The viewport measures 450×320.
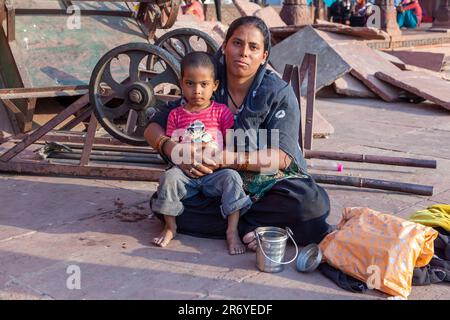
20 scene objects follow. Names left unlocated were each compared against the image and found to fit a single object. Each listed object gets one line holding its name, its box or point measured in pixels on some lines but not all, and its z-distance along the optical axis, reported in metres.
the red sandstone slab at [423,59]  9.47
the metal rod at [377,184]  3.95
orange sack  2.55
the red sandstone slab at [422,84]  7.18
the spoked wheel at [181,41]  5.14
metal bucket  2.78
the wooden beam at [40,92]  4.61
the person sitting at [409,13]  15.67
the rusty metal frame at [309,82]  4.17
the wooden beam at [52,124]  4.27
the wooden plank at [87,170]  4.20
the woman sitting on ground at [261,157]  3.05
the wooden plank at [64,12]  5.52
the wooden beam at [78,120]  4.75
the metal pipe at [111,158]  4.54
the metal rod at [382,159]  4.32
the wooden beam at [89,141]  4.22
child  3.04
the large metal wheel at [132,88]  3.98
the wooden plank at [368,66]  7.88
